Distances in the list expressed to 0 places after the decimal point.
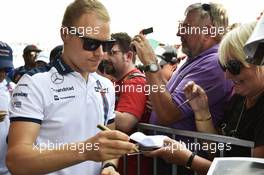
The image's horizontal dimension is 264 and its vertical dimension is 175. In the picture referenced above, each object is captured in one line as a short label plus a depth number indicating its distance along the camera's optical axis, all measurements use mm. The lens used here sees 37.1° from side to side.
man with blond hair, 1467
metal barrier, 1993
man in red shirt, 2576
